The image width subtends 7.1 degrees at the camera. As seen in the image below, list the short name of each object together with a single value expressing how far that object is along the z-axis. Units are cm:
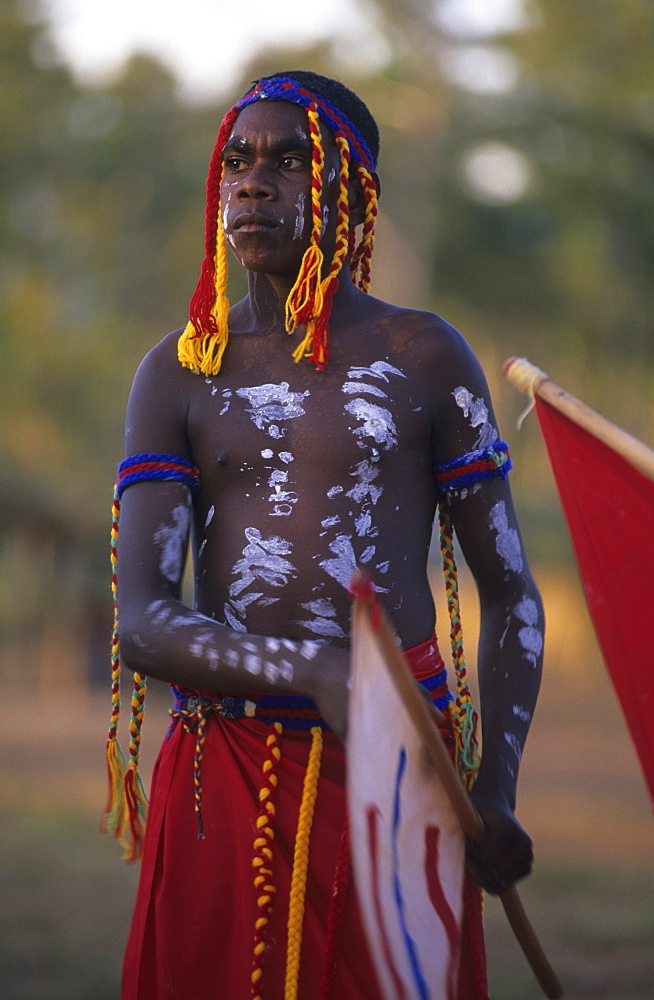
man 546
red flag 563
